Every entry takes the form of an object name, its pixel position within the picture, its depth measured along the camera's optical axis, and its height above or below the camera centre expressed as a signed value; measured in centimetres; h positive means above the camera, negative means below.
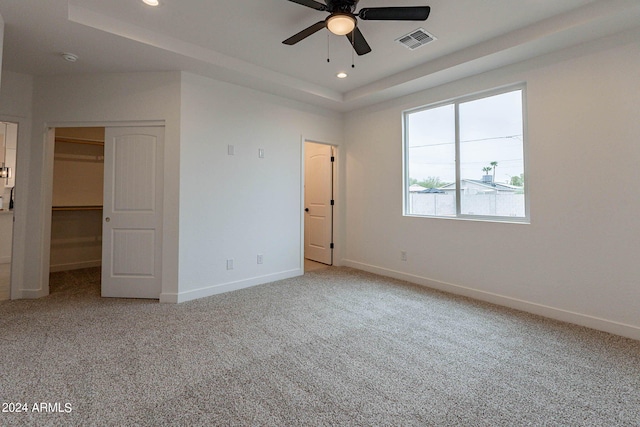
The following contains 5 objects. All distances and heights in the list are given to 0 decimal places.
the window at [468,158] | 332 +84
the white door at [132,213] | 347 +11
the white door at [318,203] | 538 +38
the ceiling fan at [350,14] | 210 +155
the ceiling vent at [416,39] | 291 +192
